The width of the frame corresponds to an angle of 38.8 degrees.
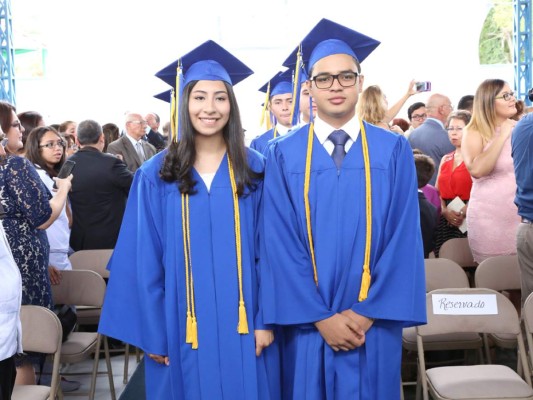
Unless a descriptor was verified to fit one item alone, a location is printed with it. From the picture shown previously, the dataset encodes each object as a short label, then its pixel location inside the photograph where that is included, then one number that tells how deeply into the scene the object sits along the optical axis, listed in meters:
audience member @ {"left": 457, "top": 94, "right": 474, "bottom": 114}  6.50
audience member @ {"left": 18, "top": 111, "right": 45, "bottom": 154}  5.27
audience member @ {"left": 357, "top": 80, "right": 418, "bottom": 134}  4.93
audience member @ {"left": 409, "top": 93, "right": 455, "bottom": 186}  6.07
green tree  15.40
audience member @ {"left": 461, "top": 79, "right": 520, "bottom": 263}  4.48
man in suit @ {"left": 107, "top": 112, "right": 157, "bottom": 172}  7.32
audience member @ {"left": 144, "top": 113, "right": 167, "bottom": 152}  9.74
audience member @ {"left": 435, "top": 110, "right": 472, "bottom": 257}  5.24
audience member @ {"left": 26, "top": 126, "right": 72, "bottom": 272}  4.69
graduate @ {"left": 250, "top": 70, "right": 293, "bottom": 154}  5.15
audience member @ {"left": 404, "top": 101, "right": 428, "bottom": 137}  7.48
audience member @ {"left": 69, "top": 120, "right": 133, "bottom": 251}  5.36
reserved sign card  3.47
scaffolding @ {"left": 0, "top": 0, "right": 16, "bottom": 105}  10.08
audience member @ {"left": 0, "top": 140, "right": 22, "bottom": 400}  2.37
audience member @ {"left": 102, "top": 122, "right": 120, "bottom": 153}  7.79
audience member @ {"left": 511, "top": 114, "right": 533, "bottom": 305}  3.66
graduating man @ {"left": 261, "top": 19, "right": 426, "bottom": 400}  2.55
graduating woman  2.67
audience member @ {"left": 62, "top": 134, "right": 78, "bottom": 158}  6.30
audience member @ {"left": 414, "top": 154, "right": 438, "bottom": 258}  4.72
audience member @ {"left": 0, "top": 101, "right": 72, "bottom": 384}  3.40
